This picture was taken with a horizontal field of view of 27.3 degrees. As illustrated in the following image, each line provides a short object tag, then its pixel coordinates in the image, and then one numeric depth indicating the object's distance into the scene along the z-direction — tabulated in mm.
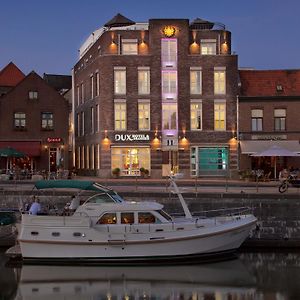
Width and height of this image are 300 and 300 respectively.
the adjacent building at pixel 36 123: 58188
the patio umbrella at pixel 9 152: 51844
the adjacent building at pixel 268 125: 52719
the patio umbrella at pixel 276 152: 46594
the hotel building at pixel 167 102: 53969
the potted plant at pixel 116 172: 53938
